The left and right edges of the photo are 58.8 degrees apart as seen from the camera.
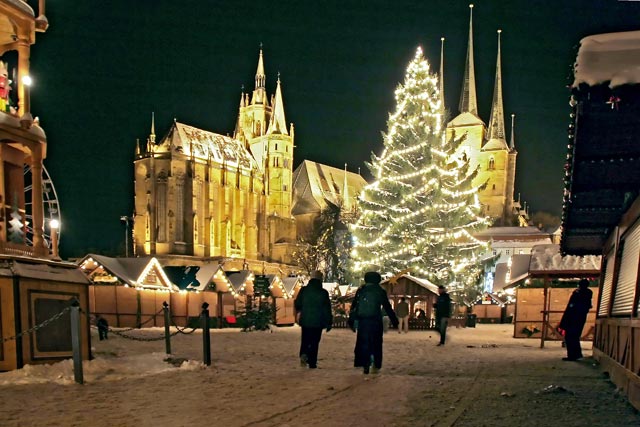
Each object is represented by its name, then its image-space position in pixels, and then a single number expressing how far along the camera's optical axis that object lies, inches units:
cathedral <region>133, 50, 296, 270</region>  3531.0
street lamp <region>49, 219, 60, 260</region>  541.1
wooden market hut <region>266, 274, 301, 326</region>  1473.9
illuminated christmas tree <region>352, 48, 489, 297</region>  1357.0
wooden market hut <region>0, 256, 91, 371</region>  385.1
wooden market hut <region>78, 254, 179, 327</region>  1127.0
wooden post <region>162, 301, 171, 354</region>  517.1
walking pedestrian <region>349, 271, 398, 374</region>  376.8
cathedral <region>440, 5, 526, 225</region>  3518.7
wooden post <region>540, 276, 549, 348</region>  724.8
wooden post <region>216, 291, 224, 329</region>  1375.5
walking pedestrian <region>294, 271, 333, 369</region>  406.3
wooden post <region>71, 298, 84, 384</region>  351.6
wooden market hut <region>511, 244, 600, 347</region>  742.5
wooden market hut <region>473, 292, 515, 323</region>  1813.5
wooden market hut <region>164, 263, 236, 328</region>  1304.1
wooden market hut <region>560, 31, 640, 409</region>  201.5
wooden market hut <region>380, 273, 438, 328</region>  1182.9
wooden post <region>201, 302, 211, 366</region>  438.6
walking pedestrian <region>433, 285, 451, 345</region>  730.2
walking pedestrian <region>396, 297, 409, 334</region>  1057.3
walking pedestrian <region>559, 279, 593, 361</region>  487.5
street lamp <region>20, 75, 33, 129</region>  485.4
